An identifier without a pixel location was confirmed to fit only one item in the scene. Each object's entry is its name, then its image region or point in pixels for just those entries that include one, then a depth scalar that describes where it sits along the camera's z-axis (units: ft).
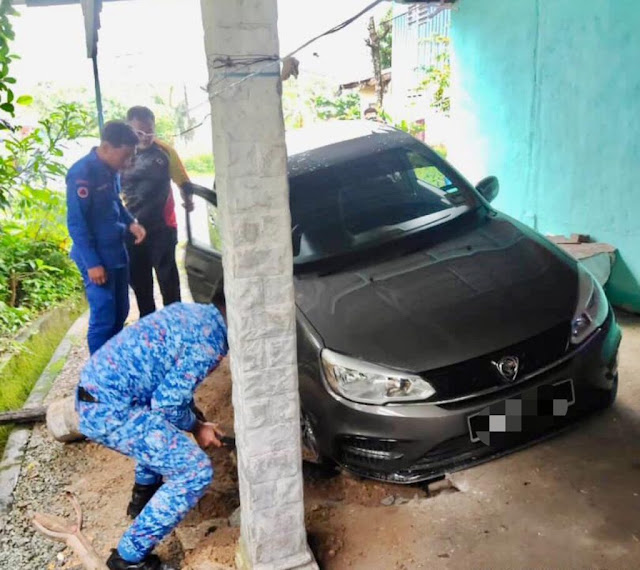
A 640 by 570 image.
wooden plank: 13.10
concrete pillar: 6.19
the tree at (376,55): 42.29
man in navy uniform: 12.34
